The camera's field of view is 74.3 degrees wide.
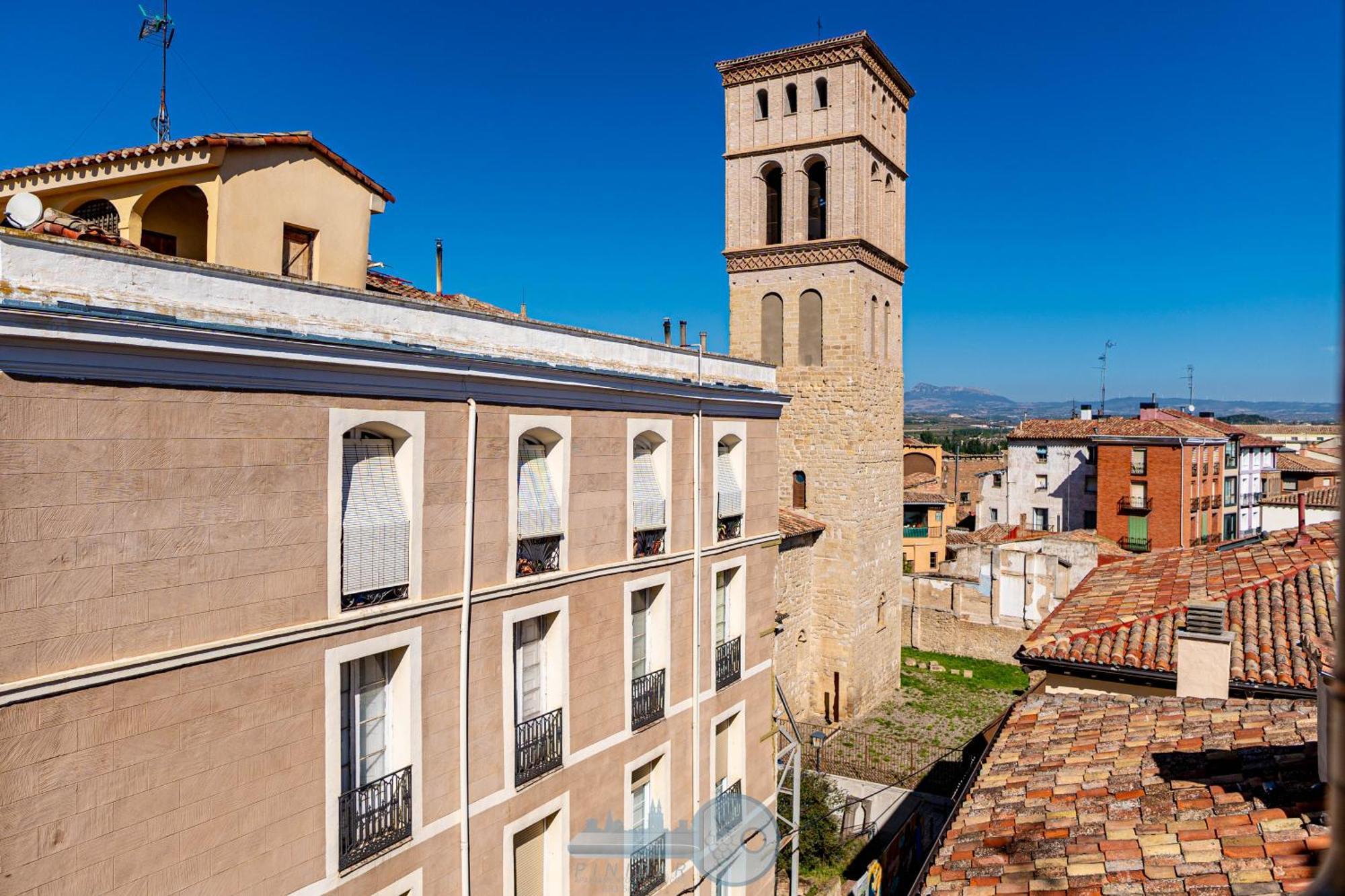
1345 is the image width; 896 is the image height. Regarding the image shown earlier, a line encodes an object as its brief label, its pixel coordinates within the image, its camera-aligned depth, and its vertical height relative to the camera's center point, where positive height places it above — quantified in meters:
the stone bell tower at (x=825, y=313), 25.81 +3.87
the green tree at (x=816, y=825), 18.16 -8.03
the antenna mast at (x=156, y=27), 11.72 +5.49
